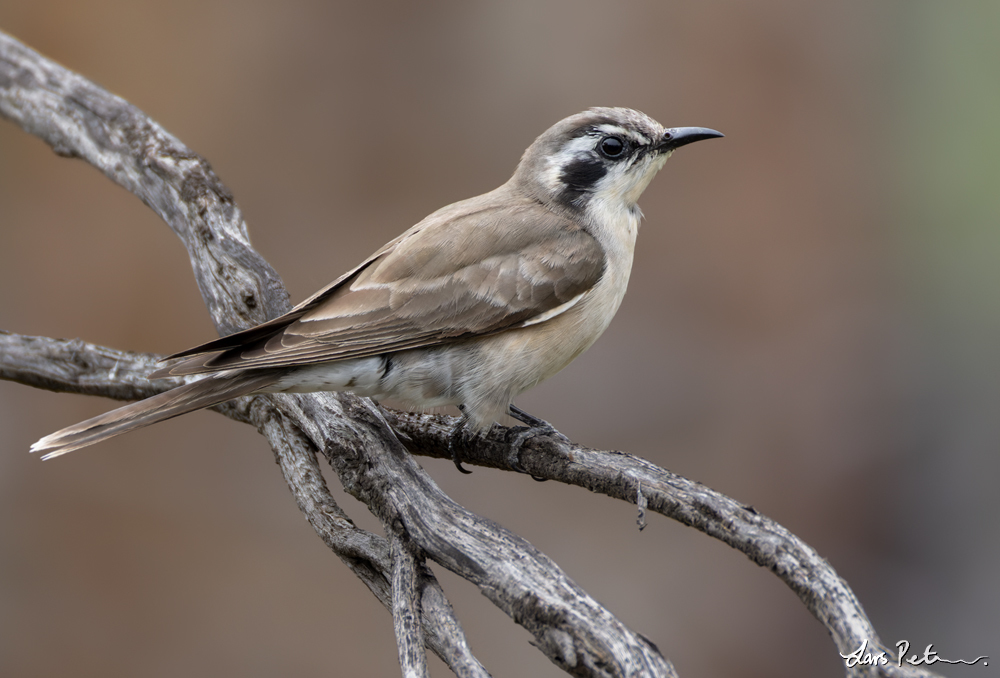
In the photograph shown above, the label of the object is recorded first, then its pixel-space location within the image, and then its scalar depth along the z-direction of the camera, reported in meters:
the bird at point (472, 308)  5.53
